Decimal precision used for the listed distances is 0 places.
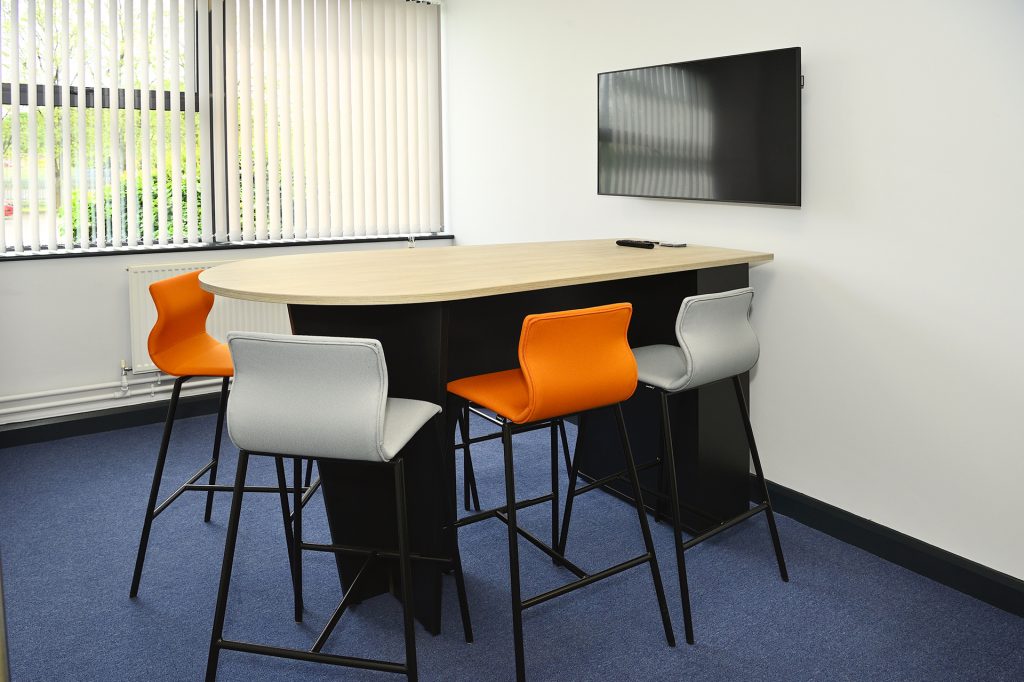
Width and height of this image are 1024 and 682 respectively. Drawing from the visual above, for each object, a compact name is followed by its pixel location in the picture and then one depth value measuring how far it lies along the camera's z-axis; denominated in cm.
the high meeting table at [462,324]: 237
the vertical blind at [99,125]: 428
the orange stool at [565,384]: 223
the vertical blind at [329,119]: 493
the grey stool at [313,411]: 202
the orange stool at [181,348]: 287
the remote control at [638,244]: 346
